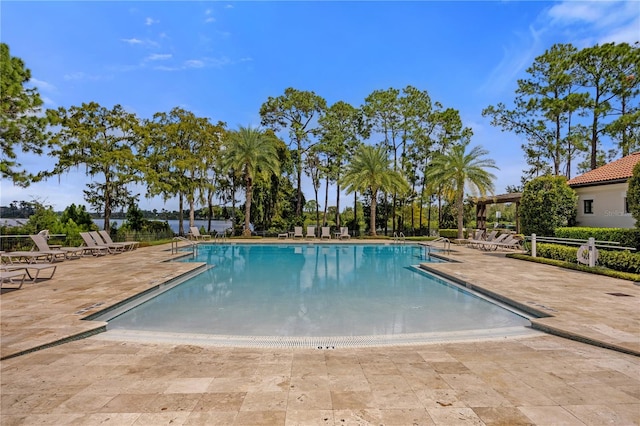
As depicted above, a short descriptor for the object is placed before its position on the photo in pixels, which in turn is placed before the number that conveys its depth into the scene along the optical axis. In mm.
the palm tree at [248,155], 23609
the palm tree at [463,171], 22125
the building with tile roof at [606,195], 13914
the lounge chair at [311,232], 25112
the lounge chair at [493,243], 17058
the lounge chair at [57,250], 11266
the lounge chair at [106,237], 15422
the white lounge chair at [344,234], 24900
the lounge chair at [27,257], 10555
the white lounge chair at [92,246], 13875
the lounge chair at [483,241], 17522
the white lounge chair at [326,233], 24791
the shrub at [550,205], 15094
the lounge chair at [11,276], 7211
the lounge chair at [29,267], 7828
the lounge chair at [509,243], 16703
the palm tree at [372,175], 24453
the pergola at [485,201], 22645
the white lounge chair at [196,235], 21562
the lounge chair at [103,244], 14609
